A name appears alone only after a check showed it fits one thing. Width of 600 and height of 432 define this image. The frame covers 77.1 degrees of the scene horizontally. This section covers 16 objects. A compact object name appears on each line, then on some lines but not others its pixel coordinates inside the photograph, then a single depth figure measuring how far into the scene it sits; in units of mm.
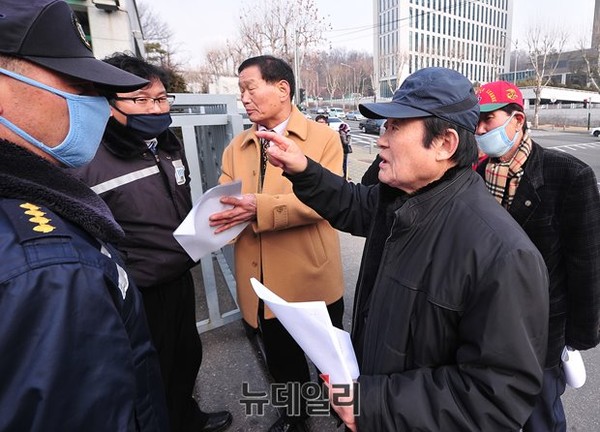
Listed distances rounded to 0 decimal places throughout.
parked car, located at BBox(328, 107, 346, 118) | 40312
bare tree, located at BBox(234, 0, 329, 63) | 18562
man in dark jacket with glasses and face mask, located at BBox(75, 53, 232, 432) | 1797
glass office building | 62969
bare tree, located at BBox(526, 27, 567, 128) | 32047
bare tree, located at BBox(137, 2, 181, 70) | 20450
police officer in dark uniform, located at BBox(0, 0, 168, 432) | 697
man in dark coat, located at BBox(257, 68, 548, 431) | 1037
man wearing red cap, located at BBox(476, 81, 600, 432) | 1691
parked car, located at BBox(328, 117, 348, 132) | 25102
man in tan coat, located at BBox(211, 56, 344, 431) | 2092
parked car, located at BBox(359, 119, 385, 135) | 28244
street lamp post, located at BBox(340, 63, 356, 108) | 64188
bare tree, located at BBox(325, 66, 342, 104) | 63625
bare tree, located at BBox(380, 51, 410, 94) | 52562
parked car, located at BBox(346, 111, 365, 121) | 41388
